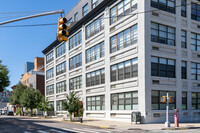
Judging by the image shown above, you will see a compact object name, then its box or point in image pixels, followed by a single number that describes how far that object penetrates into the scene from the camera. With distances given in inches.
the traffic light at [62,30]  418.3
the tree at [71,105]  1272.3
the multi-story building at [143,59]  1042.1
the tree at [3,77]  1696.9
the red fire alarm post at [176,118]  798.5
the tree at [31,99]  2154.3
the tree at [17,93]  2763.3
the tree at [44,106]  1798.7
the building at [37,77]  2773.1
